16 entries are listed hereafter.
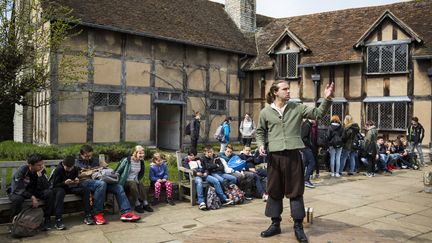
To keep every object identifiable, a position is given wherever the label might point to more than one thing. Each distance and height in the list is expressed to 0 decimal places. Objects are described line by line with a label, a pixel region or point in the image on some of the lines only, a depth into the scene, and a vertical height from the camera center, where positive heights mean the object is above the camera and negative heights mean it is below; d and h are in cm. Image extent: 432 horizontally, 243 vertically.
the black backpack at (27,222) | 530 -150
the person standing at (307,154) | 926 -84
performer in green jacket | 444 -41
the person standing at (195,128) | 1380 -32
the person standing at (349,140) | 1077 -55
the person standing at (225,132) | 1405 -46
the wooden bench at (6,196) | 573 -124
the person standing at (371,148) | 1133 -82
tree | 679 +127
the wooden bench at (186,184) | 738 -133
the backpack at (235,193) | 752 -149
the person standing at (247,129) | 1461 -36
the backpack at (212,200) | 714 -154
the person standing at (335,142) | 1059 -60
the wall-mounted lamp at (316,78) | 1749 +198
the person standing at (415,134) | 1327 -45
